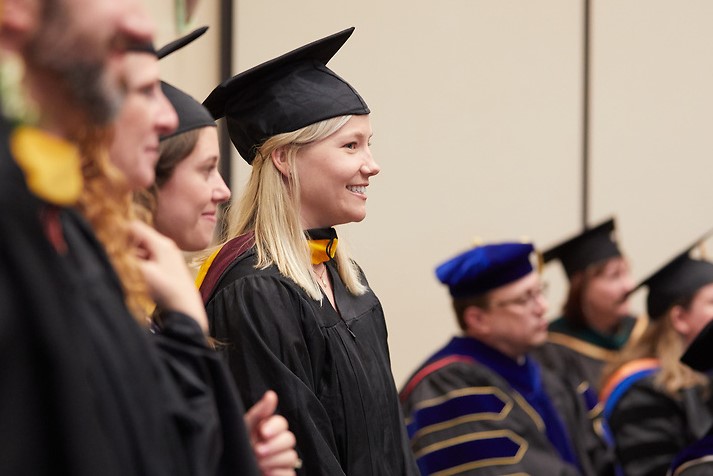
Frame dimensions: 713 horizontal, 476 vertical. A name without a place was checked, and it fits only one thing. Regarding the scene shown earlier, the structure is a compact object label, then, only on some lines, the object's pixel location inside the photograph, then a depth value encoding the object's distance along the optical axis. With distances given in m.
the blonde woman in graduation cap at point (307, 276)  5.44
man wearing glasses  8.74
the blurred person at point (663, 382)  9.31
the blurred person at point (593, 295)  12.04
